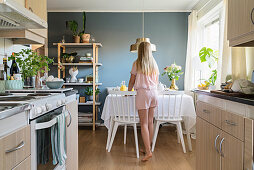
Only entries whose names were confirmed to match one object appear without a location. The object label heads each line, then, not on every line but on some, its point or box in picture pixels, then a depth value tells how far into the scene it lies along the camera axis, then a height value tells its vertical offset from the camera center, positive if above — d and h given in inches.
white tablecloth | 132.1 -15.1
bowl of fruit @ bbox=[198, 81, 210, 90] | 139.2 -2.1
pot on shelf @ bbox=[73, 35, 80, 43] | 189.3 +35.2
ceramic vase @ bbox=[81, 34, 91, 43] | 187.9 +35.9
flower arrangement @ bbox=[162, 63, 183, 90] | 160.7 +8.0
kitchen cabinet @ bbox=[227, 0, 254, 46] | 57.9 +16.5
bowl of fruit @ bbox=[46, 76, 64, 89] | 89.3 +0.0
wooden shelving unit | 184.5 +14.5
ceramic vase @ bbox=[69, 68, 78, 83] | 190.4 +6.6
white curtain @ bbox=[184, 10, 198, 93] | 175.8 +24.5
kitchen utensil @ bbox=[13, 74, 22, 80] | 89.6 +2.2
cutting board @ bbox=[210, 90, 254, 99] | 57.6 -3.1
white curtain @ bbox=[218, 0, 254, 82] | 102.9 +10.2
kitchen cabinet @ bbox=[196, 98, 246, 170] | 52.2 -15.1
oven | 52.5 -14.5
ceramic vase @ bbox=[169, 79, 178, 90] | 164.4 -2.9
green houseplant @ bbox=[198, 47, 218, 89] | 144.2 +15.6
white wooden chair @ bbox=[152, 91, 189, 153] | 129.1 -17.9
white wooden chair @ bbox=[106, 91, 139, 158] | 123.2 -14.8
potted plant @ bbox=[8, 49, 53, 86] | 96.4 +5.8
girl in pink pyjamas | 120.7 -1.9
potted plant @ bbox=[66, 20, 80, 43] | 188.9 +45.5
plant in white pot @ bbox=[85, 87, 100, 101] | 190.1 -8.2
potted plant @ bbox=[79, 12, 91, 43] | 187.8 +37.4
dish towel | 63.2 -16.1
